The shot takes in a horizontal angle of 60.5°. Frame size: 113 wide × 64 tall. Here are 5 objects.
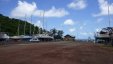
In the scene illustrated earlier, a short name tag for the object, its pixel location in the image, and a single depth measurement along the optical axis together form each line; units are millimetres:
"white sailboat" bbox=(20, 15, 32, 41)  41291
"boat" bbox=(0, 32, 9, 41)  33883
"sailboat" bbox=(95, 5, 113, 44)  33186
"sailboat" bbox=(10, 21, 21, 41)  41836
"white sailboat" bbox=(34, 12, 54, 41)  42322
